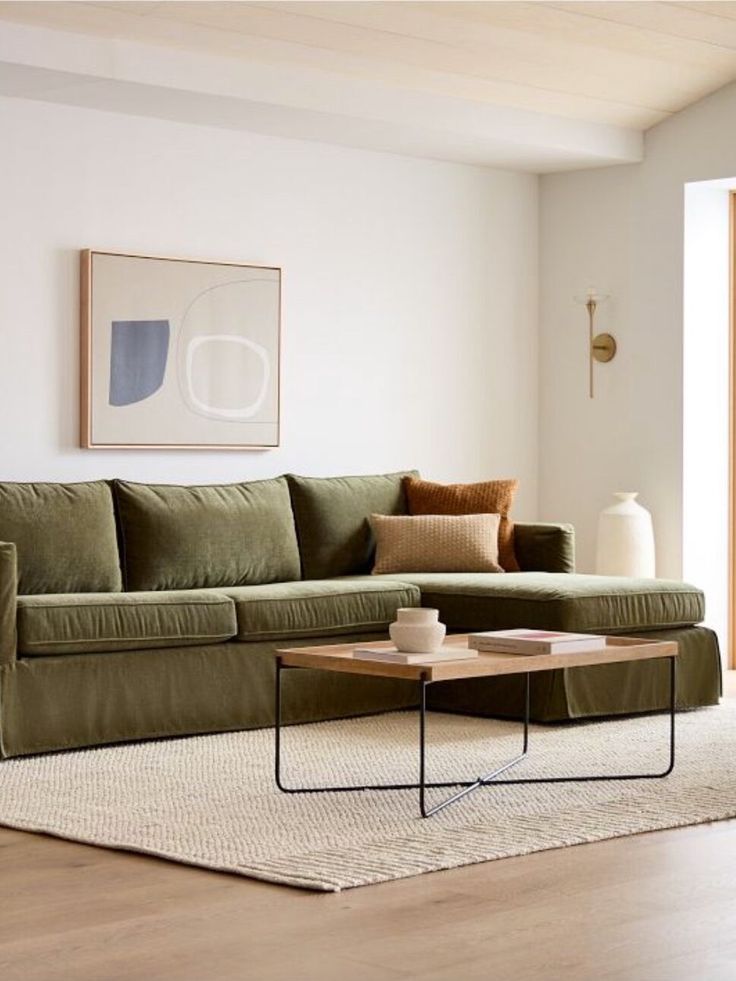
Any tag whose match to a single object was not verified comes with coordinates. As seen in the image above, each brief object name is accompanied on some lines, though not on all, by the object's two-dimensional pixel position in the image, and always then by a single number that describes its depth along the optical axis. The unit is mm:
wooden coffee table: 4078
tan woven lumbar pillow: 6359
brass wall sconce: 7480
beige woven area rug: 3637
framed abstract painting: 6215
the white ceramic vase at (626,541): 7066
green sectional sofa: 5015
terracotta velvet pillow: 6496
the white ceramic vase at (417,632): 4273
